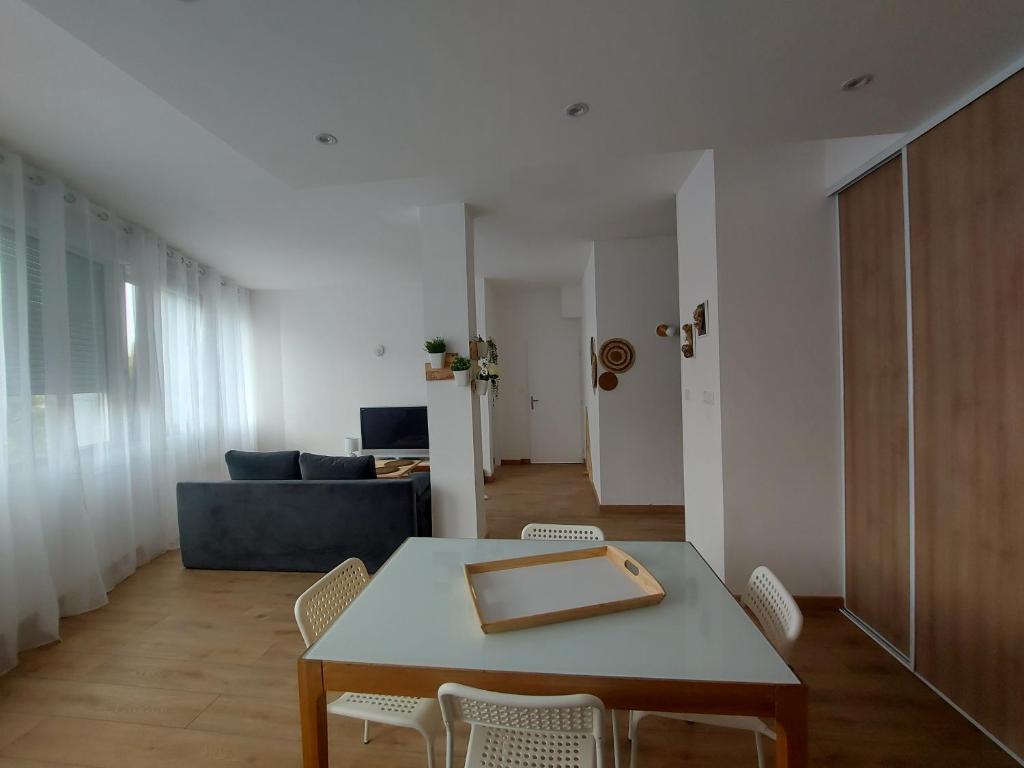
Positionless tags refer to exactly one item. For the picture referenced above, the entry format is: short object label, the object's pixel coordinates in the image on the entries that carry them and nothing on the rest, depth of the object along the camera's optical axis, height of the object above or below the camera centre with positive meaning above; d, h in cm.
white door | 636 -25
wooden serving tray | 116 -67
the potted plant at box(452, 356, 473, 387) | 299 +6
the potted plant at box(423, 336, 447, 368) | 298 +20
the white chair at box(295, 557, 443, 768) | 122 -97
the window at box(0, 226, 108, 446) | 228 +35
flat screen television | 534 -64
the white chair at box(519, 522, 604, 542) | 192 -73
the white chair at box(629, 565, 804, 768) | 120 -81
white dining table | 92 -68
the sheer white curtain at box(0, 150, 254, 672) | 229 -6
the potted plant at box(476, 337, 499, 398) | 321 +2
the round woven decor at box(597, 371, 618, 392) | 401 -8
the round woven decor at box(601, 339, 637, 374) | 397 +16
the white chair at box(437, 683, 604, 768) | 88 -77
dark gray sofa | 294 -99
